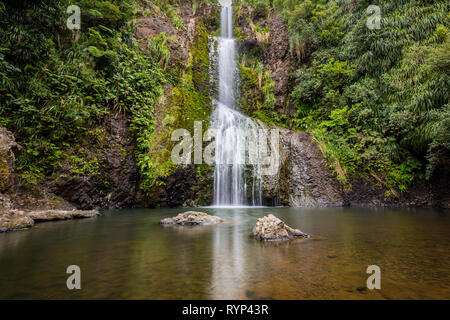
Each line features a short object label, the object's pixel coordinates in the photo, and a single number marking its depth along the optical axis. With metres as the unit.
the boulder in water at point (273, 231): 3.78
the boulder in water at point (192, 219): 5.43
